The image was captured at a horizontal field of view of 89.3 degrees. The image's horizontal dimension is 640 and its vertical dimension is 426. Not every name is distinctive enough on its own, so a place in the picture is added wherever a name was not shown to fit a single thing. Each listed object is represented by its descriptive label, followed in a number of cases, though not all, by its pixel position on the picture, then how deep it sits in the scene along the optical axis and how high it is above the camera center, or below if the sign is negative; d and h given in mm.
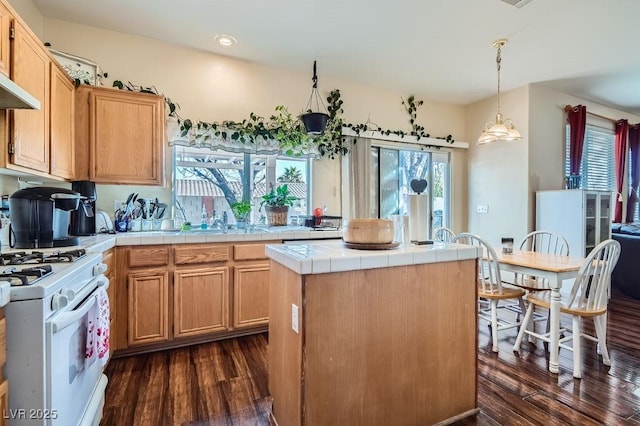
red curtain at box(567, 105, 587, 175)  4543 +1135
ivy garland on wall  3223 +913
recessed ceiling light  3045 +1660
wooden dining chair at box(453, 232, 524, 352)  2582 -622
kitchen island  1392 -579
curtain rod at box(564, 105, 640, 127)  4543 +1511
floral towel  1540 -579
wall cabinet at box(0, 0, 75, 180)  1755 +663
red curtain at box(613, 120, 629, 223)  5250 +1001
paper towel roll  1910 -29
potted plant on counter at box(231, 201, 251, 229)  3336 +7
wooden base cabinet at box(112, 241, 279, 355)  2465 -662
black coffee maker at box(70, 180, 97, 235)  2416 -5
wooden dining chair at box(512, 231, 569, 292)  2883 -473
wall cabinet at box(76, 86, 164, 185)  2625 +639
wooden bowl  1659 -93
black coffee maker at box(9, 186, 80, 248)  1809 -21
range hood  1377 +548
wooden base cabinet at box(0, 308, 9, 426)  1032 -544
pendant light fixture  2980 +749
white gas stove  1092 -467
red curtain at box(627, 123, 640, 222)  5484 +798
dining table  2275 -431
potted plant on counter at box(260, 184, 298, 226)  3518 +74
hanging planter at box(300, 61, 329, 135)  3482 +994
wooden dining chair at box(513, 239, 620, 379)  2223 -599
